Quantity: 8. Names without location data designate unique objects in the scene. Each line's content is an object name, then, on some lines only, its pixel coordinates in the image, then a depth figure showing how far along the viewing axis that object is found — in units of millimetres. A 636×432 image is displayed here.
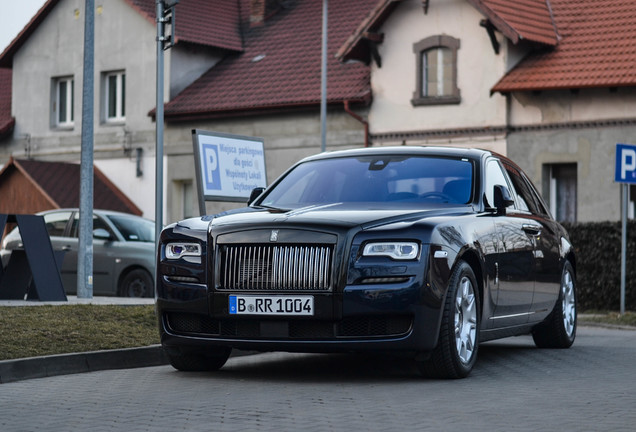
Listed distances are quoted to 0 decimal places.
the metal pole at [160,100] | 15742
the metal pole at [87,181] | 17750
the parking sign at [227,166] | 15117
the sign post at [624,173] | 20141
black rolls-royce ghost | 9016
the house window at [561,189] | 29422
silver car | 21797
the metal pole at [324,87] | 30828
